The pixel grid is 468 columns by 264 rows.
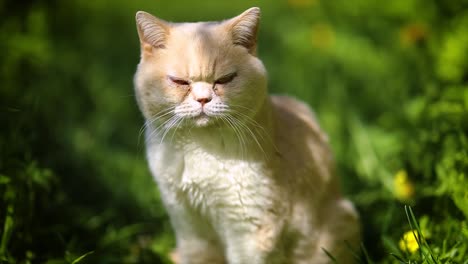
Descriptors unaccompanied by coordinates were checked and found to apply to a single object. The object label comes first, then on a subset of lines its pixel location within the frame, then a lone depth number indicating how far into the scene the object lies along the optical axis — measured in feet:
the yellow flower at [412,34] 10.89
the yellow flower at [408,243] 6.98
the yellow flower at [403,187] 8.82
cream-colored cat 6.24
